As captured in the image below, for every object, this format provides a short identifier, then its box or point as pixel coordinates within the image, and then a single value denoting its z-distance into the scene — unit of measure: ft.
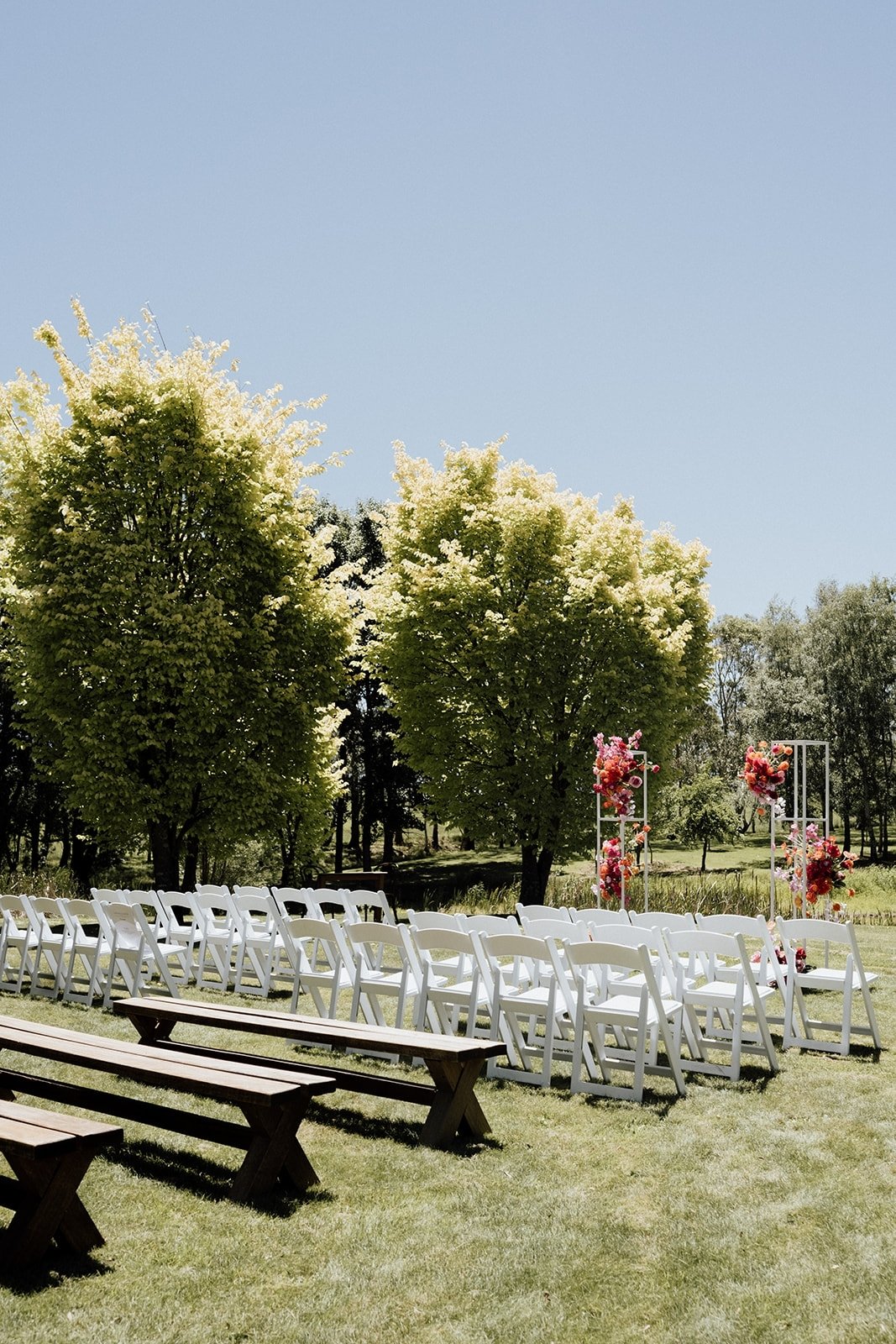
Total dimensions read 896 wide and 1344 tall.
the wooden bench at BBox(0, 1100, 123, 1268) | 12.33
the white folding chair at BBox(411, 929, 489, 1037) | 22.54
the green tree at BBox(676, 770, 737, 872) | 111.75
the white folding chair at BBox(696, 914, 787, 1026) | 25.11
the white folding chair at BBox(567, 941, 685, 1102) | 20.40
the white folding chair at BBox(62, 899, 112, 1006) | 30.55
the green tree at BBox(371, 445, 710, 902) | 72.64
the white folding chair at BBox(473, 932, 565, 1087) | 21.88
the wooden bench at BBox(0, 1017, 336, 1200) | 15.02
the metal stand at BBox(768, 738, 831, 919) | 35.19
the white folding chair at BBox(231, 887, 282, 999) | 32.41
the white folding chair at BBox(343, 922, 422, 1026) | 24.03
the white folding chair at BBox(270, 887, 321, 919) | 32.57
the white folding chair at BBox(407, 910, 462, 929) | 27.36
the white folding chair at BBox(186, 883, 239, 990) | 33.83
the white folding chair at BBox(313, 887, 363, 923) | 32.81
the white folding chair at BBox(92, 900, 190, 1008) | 29.17
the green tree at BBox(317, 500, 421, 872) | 109.09
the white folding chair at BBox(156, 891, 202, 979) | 35.60
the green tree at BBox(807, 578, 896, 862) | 131.34
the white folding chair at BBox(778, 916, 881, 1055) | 24.76
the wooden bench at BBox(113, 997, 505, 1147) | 17.69
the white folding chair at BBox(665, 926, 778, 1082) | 22.36
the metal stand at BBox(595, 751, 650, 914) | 40.66
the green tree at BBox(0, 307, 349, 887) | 58.54
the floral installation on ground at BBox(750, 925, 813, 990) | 30.32
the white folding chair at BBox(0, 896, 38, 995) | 33.30
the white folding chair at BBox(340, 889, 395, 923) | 33.32
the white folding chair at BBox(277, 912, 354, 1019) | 25.85
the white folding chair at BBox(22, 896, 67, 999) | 31.83
